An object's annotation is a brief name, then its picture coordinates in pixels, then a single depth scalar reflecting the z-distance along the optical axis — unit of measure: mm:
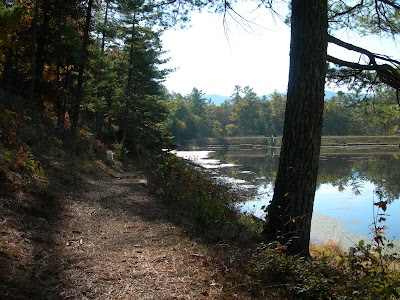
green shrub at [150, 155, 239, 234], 4656
